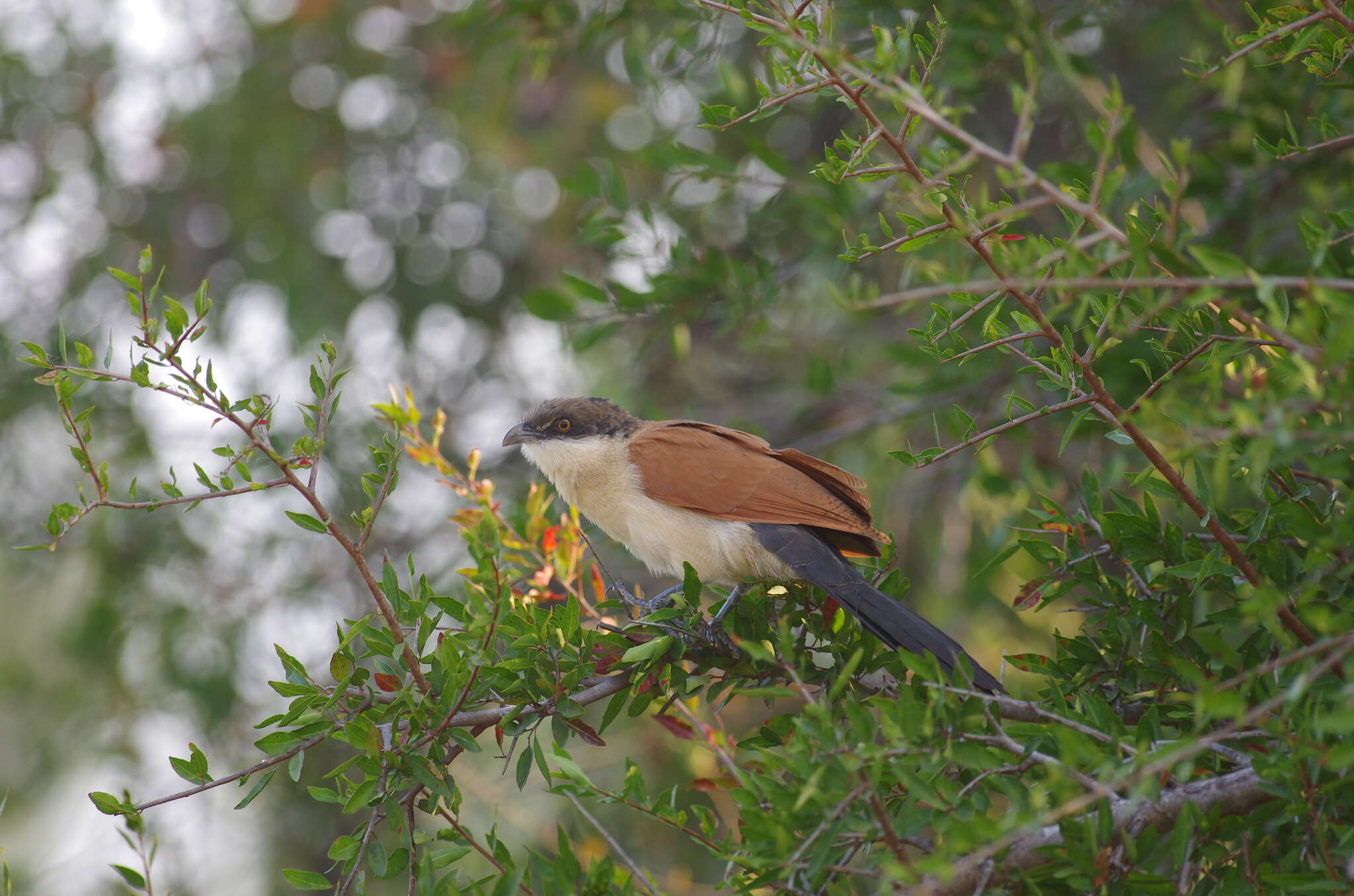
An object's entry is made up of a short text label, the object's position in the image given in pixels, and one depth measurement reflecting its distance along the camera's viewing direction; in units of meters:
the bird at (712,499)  6.15
